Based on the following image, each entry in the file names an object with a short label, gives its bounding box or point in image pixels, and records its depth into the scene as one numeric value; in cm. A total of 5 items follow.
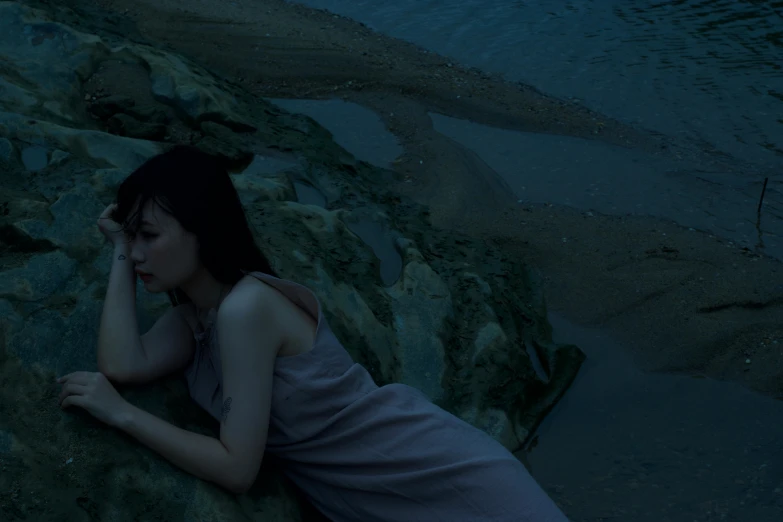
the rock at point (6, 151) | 347
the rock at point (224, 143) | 480
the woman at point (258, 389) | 231
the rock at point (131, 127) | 467
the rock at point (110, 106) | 477
